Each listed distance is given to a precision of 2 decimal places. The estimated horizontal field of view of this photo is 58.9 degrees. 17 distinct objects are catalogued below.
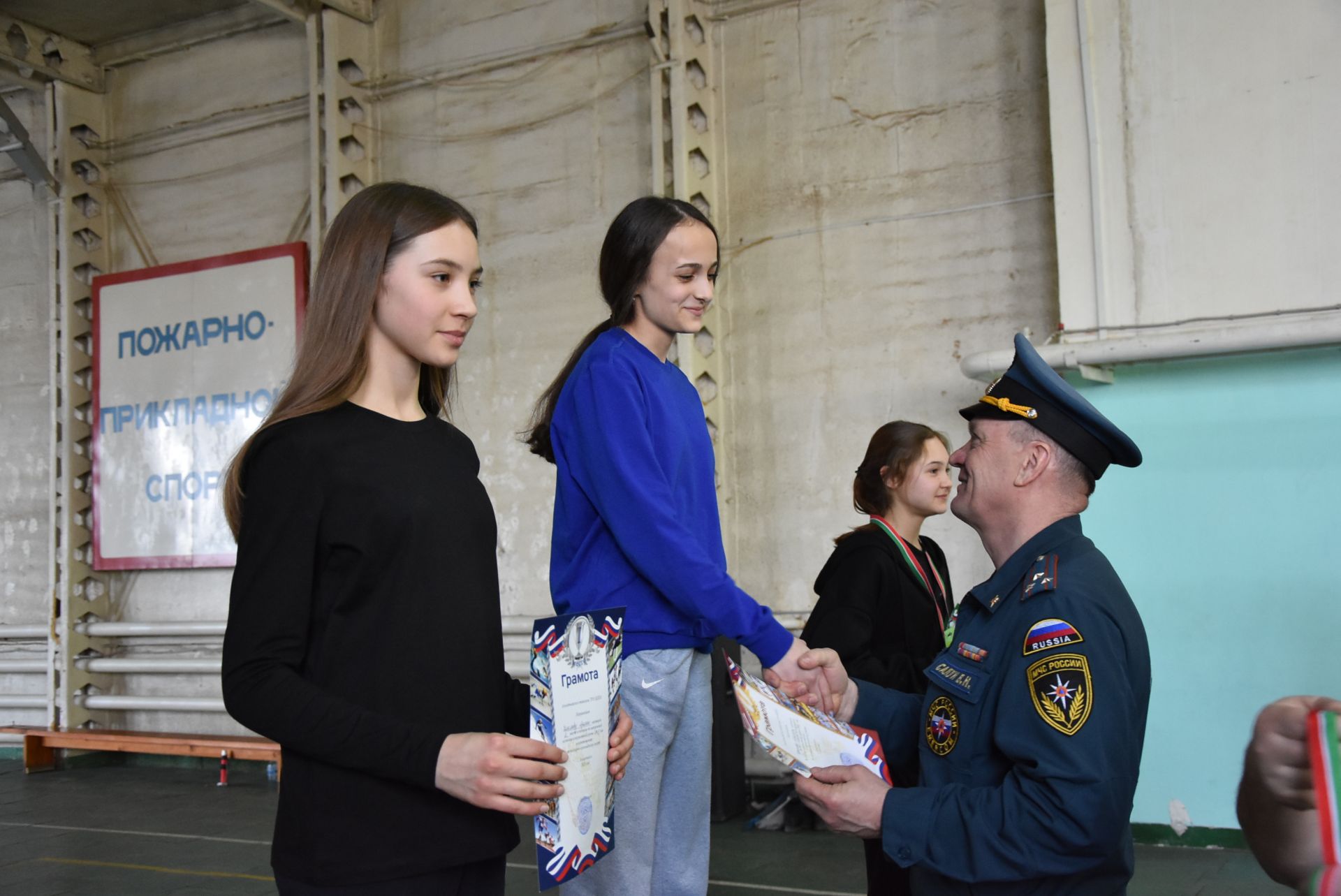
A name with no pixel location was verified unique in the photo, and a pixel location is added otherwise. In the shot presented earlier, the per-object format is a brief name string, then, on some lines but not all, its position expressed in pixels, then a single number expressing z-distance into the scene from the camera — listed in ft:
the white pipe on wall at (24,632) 26.55
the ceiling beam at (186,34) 25.57
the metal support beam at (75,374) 26.16
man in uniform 5.31
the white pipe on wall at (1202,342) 14.39
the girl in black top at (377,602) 4.48
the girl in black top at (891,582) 9.99
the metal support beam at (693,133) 20.10
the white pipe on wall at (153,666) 24.84
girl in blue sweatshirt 6.88
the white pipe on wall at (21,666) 26.78
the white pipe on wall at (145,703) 24.82
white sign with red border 24.53
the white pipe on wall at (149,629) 24.81
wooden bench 22.76
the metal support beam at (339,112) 23.56
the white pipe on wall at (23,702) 26.81
